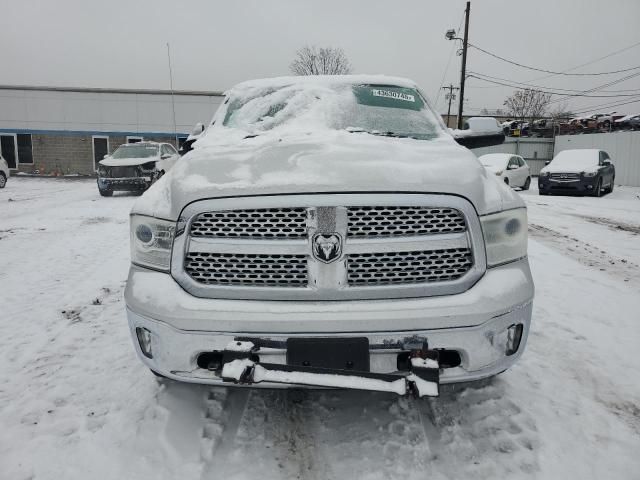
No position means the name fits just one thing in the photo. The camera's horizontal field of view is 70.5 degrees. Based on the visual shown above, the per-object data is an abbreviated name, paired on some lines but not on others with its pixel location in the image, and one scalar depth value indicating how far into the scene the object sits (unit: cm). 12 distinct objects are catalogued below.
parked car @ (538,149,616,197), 1452
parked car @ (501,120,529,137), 3379
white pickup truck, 195
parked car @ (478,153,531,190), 1625
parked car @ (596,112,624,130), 2675
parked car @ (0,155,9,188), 1627
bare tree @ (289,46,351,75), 3672
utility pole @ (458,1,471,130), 2578
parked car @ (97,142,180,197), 1347
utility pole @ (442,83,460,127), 6172
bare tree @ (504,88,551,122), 5594
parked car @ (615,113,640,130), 2294
